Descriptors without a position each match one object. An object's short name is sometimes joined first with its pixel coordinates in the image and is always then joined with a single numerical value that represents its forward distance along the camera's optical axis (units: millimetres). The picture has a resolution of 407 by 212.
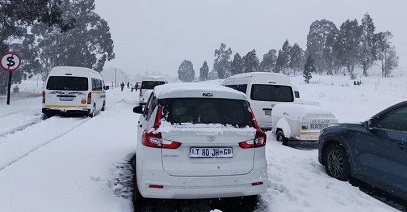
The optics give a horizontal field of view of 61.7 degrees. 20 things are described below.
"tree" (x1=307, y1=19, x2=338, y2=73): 101625
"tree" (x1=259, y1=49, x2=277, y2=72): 105650
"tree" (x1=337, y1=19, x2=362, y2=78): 82750
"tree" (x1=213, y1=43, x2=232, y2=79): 130250
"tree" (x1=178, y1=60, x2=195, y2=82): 165250
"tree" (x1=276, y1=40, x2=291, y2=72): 93750
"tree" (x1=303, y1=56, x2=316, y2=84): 68562
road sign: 17219
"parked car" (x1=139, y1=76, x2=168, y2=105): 22156
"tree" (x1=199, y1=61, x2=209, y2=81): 139675
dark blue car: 5188
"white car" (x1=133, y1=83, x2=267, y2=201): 4348
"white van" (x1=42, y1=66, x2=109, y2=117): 14781
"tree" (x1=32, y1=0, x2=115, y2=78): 57312
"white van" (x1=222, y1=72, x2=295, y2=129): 12312
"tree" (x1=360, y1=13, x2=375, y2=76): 83250
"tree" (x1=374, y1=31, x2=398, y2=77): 81625
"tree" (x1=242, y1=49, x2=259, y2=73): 100062
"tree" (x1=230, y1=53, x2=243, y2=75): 107000
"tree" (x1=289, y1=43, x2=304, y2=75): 95469
